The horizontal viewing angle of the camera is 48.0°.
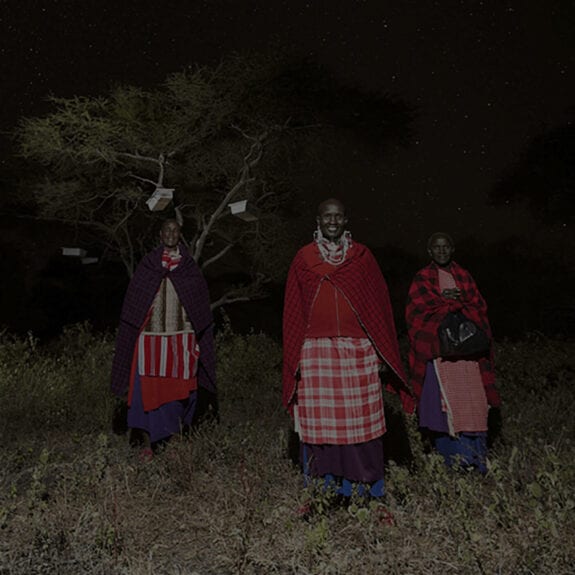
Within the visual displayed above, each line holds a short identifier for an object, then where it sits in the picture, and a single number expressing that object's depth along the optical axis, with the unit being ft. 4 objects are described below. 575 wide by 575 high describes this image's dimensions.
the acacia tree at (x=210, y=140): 39.34
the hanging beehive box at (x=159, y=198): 25.13
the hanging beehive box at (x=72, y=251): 33.53
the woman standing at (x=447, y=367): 15.62
